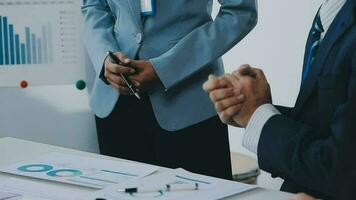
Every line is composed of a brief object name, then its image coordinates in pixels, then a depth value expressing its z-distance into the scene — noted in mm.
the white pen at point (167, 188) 1698
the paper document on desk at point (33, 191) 1688
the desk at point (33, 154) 1720
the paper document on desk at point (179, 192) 1681
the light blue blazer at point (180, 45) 2213
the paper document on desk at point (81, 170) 1778
